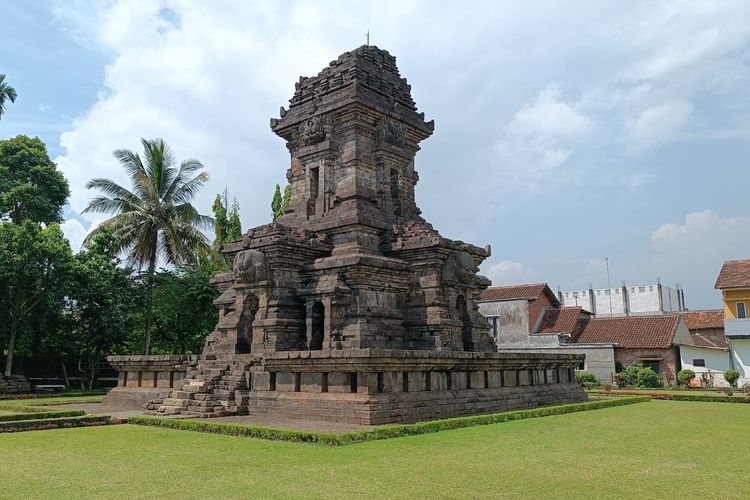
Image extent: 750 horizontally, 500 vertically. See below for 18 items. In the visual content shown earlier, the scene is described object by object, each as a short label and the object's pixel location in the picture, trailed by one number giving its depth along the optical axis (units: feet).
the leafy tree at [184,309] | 105.60
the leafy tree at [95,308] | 94.99
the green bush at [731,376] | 99.64
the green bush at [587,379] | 106.32
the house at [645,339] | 112.37
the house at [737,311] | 112.98
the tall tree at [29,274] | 87.56
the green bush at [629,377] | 105.26
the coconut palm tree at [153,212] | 107.04
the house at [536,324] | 118.32
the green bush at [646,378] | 103.30
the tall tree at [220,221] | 124.98
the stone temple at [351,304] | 47.44
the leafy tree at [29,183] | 112.68
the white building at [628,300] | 179.93
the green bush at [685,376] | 104.63
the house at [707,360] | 111.04
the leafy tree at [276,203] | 127.26
